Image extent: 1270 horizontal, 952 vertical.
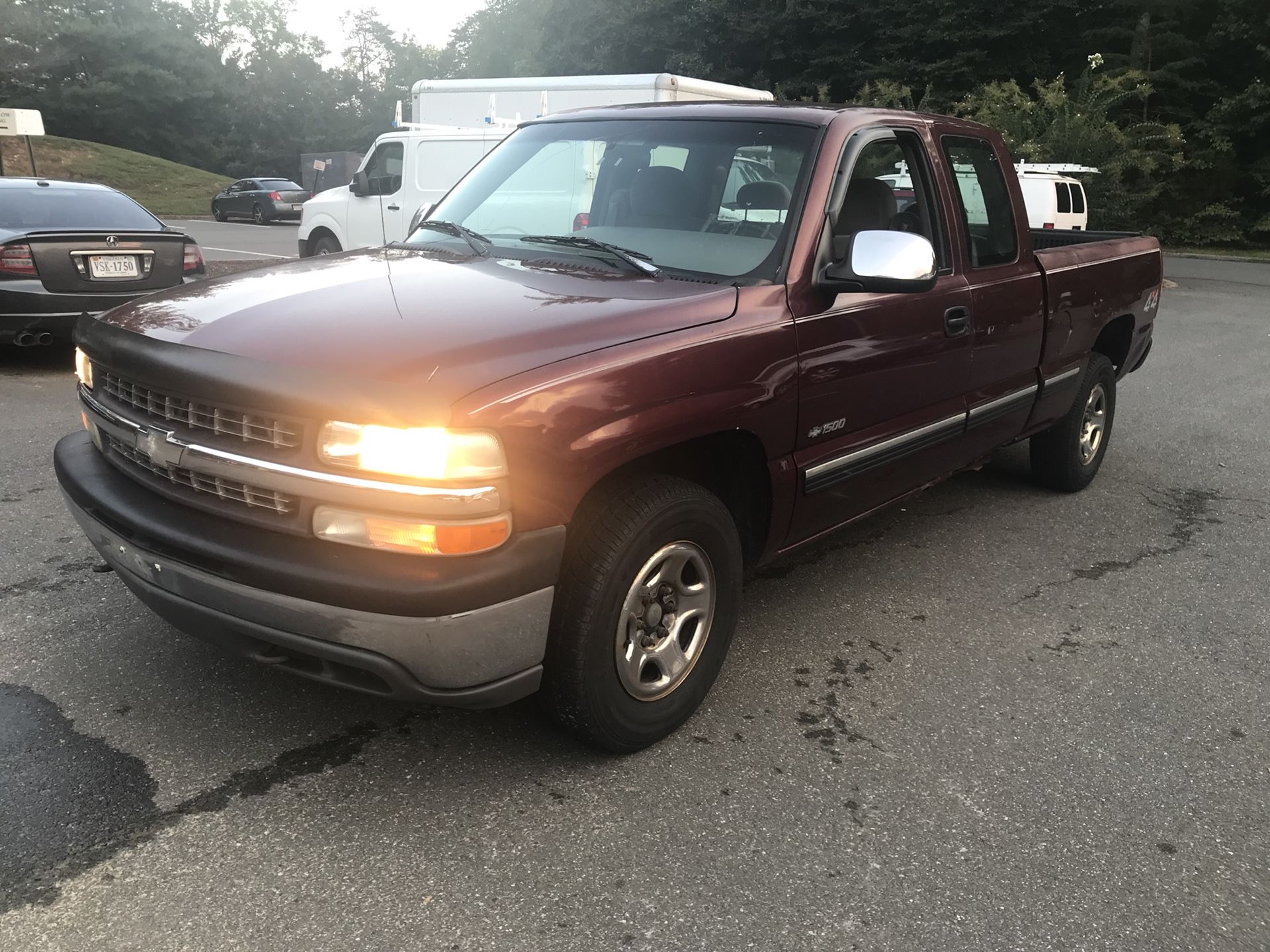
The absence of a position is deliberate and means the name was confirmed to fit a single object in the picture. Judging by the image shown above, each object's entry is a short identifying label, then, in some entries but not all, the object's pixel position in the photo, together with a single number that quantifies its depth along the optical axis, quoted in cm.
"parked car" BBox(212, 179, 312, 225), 3070
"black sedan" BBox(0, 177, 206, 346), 715
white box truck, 1288
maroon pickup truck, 240
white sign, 2025
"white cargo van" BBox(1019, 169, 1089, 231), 1806
